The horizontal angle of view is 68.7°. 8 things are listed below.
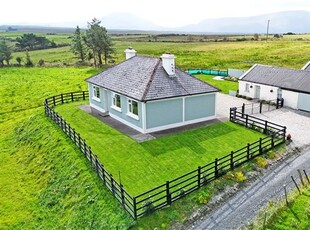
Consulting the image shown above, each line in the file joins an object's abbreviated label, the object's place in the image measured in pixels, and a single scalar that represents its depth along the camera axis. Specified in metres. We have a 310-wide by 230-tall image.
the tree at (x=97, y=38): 45.04
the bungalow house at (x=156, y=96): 16.72
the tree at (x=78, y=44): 50.71
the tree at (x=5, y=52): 52.17
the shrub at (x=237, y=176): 12.27
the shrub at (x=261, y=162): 13.40
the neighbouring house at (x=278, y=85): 21.51
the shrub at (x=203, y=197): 10.89
